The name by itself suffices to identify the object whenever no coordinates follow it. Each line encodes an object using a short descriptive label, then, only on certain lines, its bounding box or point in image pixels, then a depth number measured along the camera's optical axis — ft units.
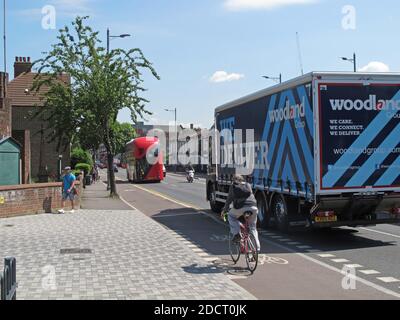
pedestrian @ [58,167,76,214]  59.62
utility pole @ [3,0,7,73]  80.86
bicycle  29.58
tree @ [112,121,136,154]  91.21
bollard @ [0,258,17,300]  15.69
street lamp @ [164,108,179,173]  259.19
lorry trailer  37.88
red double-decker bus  147.23
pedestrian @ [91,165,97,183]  158.63
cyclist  30.81
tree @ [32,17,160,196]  81.10
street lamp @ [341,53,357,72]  121.39
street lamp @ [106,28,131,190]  101.35
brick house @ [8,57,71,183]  143.97
